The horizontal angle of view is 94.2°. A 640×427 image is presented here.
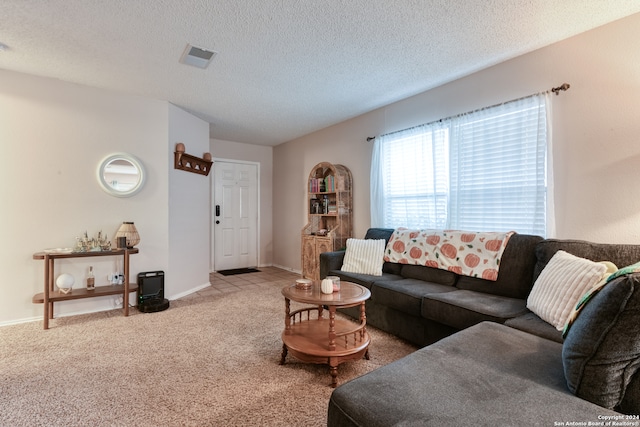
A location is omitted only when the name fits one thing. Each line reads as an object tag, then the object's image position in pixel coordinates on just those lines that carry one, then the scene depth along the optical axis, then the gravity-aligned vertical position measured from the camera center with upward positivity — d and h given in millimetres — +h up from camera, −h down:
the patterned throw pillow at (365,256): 3130 -433
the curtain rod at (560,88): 2344 +1018
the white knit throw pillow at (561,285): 1626 -407
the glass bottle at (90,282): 3148 -680
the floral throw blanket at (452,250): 2467 -313
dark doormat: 5309 -991
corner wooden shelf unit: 4180 +54
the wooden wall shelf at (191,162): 3760 +752
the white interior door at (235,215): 5484 +43
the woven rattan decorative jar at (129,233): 3231 -168
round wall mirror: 3322 +490
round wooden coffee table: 1938 -865
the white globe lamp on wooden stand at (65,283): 2930 -643
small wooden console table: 2802 -748
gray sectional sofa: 950 -626
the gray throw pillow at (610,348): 979 -448
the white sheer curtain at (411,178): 3197 +456
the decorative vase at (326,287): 2133 -506
